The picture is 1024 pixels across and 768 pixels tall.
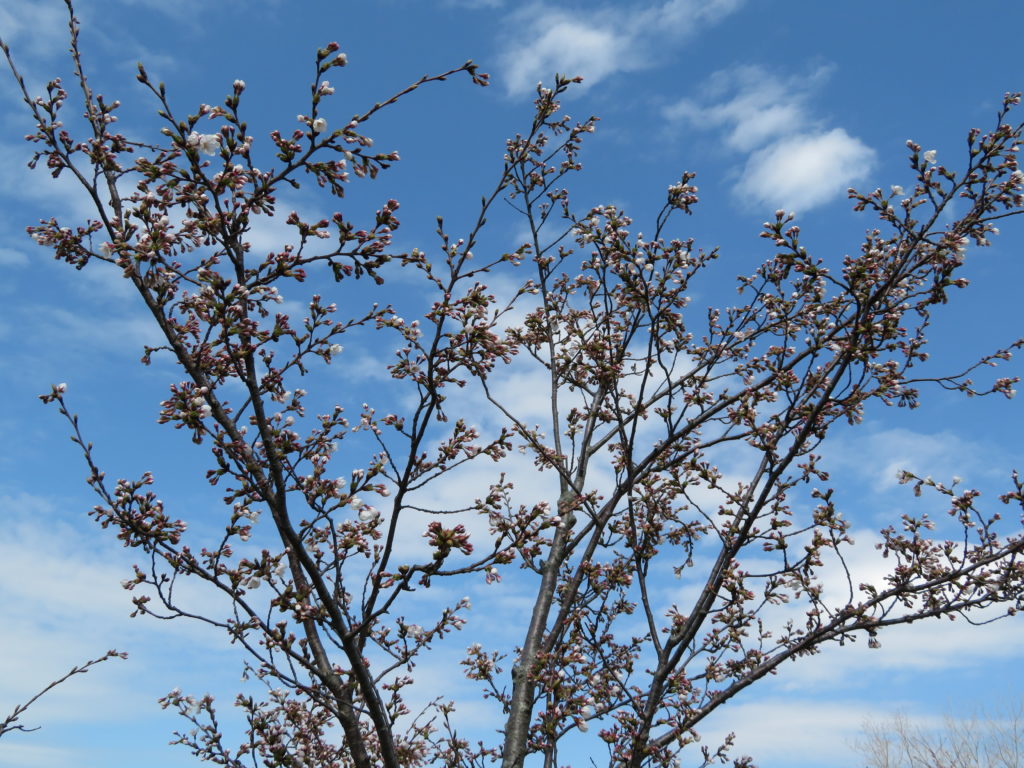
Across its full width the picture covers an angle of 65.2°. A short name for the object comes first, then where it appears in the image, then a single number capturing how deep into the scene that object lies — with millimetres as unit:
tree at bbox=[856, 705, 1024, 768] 18297
